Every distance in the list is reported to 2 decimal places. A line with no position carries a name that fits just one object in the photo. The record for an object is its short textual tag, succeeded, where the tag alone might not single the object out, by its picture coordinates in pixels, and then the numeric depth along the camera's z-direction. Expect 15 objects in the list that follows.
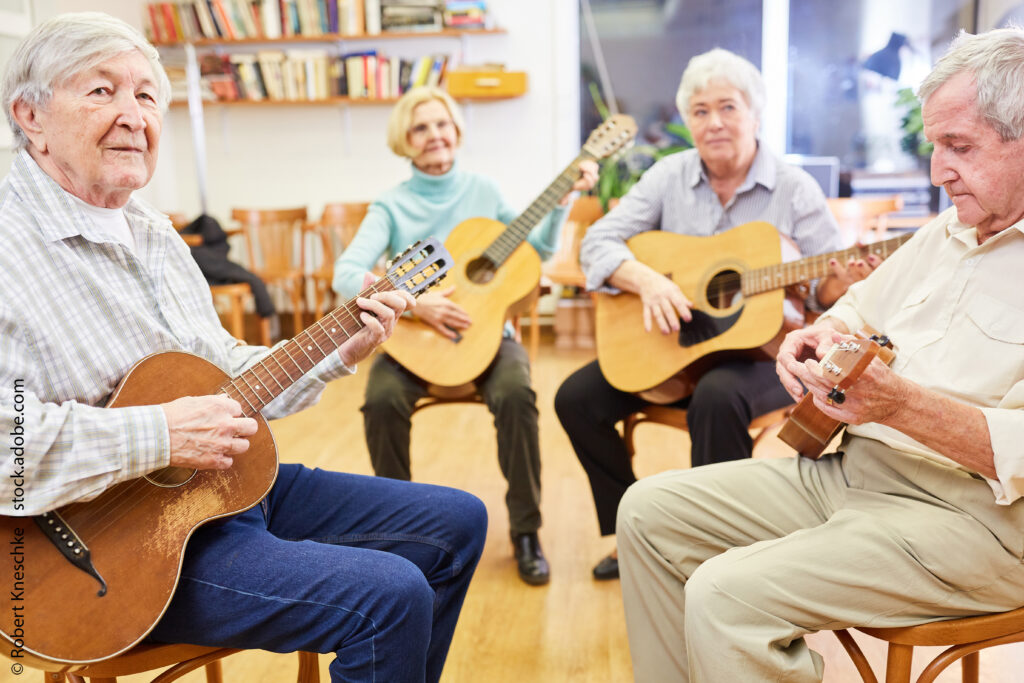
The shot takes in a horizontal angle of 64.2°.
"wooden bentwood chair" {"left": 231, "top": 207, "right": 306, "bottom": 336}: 5.33
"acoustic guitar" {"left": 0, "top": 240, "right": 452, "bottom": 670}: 1.09
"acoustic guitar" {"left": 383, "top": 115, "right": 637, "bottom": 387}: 2.30
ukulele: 1.10
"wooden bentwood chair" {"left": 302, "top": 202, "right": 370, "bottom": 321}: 5.33
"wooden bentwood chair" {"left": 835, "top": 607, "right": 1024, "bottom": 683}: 1.16
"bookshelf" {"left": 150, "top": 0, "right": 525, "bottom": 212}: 5.39
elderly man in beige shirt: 1.16
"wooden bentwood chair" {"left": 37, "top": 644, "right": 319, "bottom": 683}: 1.16
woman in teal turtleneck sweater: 2.29
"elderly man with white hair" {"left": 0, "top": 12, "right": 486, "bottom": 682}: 1.13
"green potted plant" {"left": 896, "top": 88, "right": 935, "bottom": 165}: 5.12
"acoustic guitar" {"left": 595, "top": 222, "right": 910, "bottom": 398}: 1.99
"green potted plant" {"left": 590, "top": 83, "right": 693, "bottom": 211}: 4.82
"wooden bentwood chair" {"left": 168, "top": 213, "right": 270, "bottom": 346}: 4.35
